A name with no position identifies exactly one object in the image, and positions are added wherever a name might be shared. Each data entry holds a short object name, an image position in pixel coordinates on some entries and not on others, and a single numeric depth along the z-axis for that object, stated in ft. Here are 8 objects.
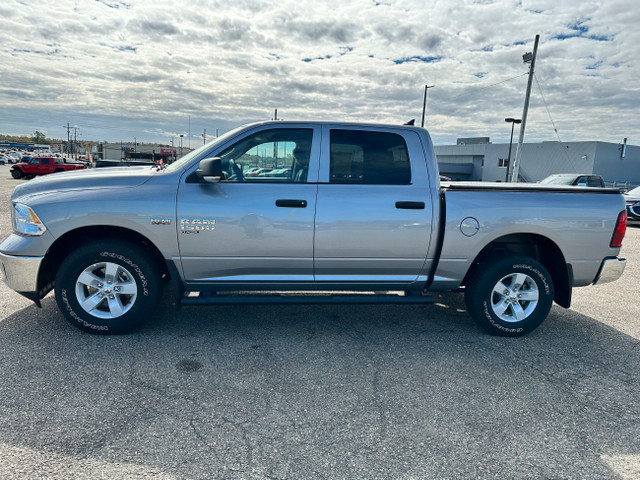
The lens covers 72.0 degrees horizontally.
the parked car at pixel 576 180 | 56.80
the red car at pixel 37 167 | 104.42
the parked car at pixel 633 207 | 45.14
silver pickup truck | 12.53
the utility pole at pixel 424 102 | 106.32
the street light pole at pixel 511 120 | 95.92
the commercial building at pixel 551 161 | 135.85
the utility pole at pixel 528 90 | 62.59
